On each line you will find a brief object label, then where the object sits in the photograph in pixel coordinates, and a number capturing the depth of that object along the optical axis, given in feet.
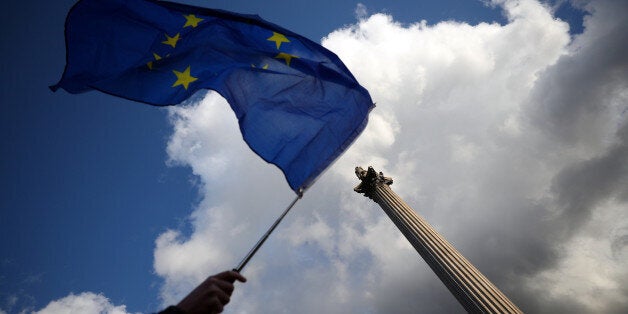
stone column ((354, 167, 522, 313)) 34.96
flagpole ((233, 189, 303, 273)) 10.82
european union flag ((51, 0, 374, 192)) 21.39
